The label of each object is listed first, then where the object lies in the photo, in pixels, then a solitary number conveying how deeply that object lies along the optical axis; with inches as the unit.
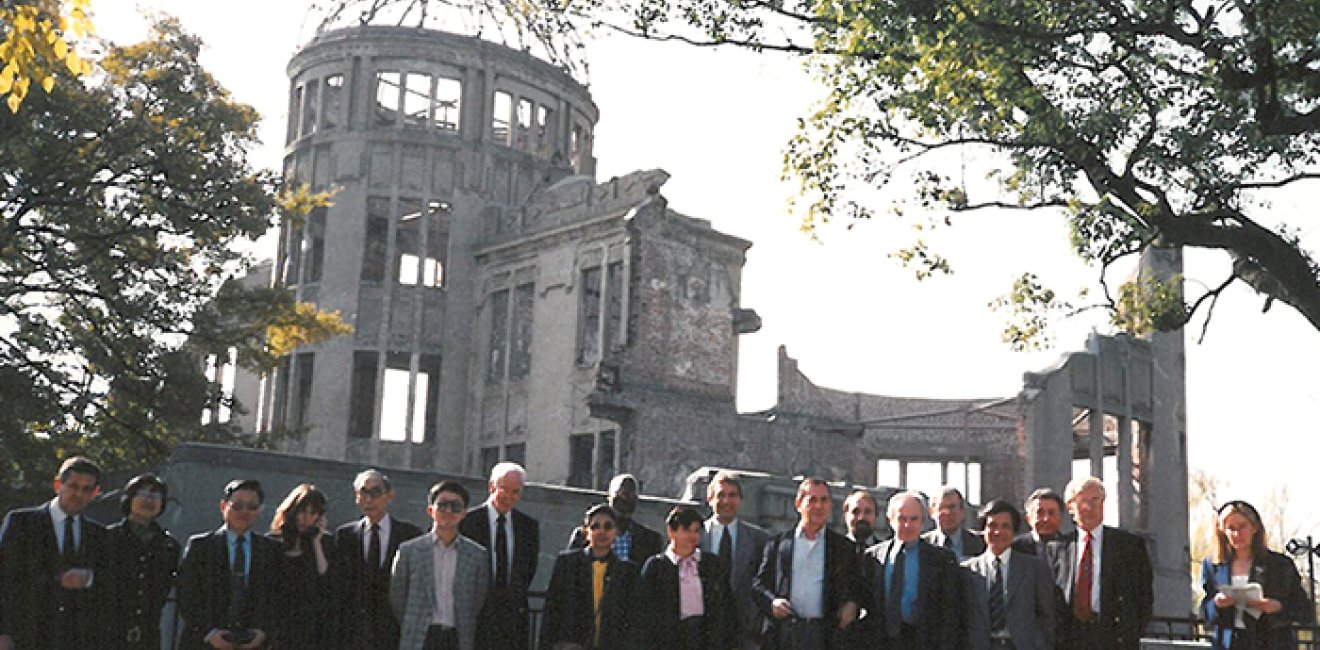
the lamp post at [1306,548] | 630.5
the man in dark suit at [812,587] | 343.0
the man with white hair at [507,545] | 353.4
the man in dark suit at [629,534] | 373.1
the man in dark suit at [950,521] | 378.3
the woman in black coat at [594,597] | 339.3
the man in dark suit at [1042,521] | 342.3
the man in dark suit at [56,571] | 328.5
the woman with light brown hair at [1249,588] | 332.2
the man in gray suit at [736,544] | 376.5
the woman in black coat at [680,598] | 336.5
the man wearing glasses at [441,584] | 337.7
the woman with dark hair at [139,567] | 335.3
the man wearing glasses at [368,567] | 347.6
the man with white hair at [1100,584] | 334.3
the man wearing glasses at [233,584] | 333.7
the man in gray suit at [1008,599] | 334.3
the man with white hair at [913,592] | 339.9
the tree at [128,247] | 893.8
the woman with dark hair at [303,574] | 341.7
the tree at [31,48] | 286.7
